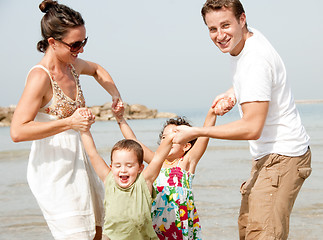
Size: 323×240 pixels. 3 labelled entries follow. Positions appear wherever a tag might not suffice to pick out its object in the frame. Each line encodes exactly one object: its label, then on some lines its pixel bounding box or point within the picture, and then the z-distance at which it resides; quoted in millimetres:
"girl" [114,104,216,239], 4137
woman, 3396
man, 3199
